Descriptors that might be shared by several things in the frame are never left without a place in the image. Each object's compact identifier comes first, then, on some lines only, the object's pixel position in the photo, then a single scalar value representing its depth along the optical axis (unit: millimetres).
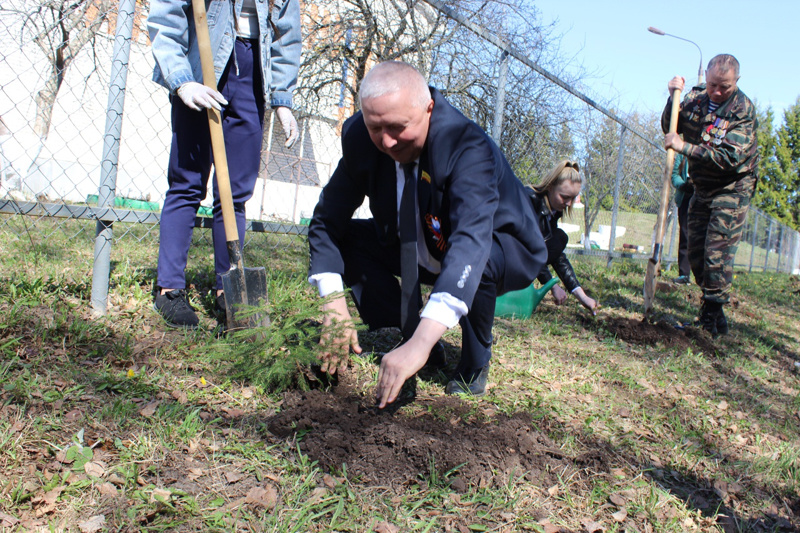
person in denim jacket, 2469
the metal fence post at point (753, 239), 16844
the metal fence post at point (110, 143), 2670
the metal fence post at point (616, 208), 7676
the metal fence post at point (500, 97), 4684
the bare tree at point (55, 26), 8867
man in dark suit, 1851
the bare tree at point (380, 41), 6680
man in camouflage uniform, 4305
